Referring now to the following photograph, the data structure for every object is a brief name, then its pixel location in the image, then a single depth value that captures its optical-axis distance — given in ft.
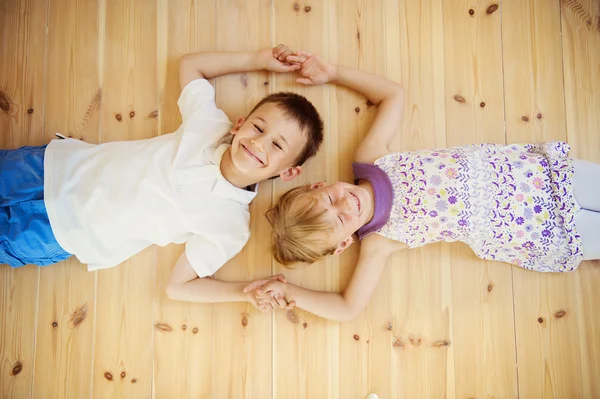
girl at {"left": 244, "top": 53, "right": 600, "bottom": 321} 3.96
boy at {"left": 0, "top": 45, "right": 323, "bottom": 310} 4.02
